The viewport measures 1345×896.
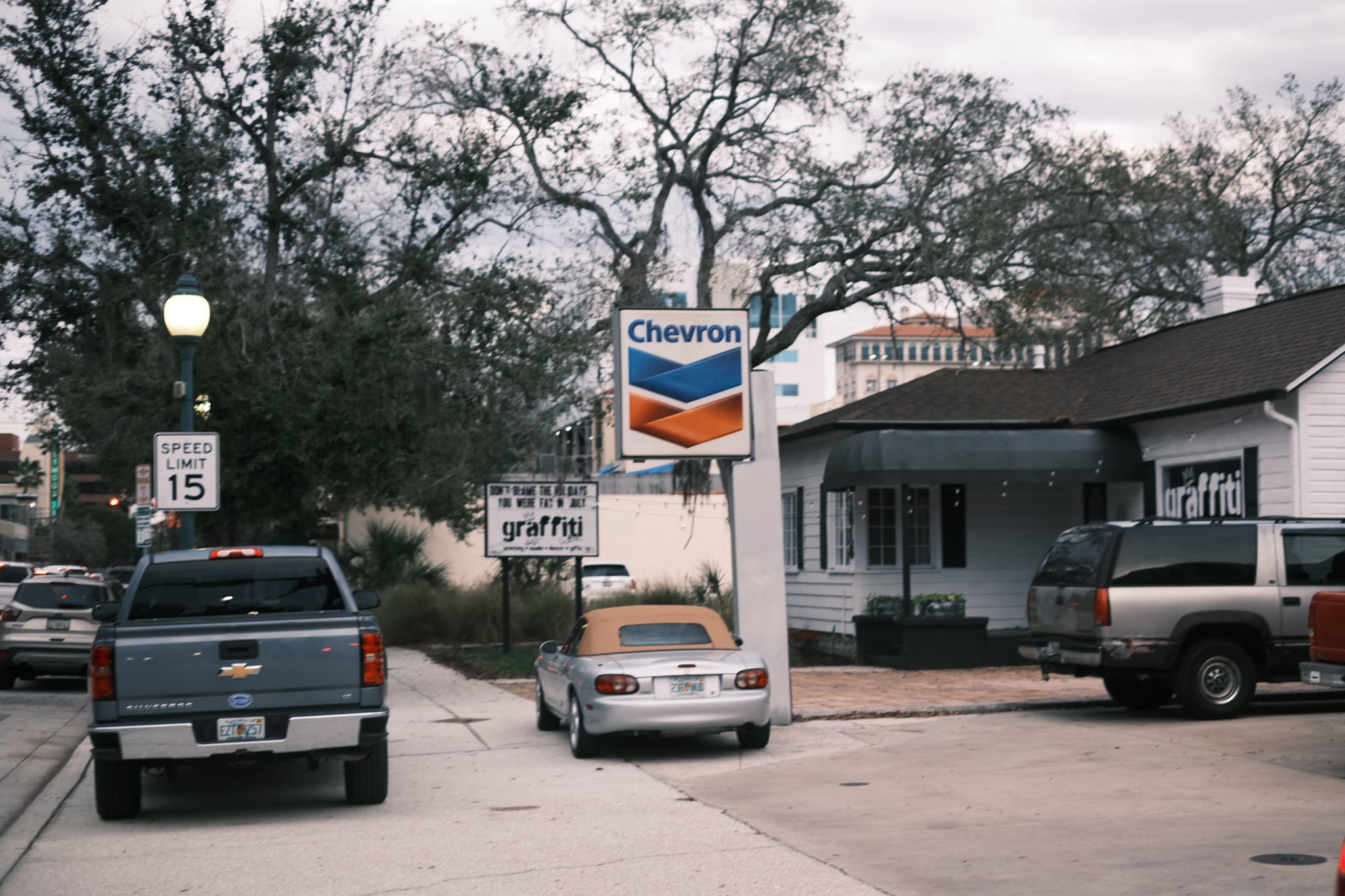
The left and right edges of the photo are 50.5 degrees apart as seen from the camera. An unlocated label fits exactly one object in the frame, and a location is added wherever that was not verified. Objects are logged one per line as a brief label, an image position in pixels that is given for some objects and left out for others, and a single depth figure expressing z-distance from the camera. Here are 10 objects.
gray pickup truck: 9.52
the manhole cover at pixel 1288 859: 7.82
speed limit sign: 14.89
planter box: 21.28
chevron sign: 15.12
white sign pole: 14.68
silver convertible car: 12.16
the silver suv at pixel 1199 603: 14.27
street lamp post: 15.19
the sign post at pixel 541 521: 22.44
